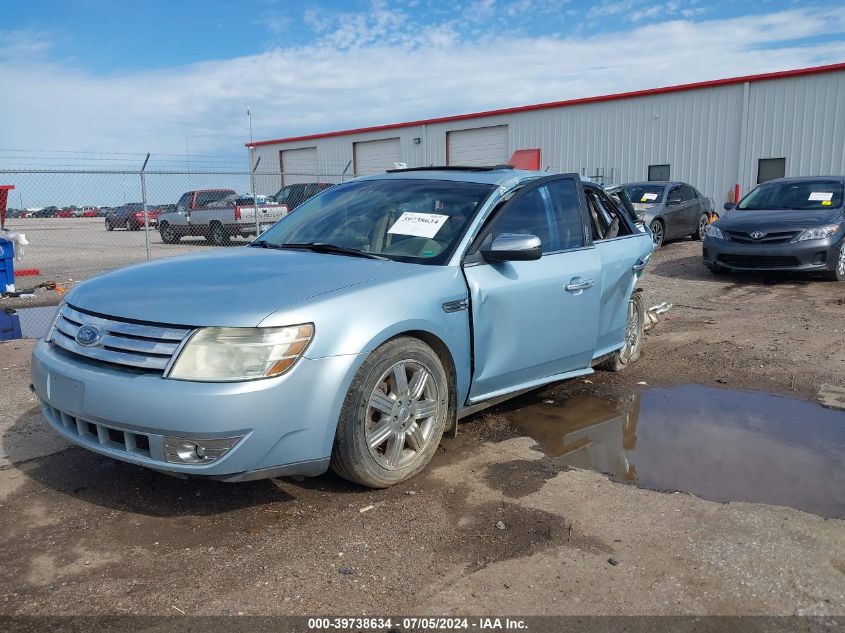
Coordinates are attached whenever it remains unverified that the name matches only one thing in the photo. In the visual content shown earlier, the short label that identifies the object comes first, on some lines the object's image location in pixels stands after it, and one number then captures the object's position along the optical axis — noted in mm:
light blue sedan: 3018
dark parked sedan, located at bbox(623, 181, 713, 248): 15742
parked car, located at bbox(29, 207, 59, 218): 27548
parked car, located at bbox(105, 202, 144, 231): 33281
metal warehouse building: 21516
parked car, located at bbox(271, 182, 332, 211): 19953
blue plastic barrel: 9922
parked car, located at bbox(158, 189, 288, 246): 18984
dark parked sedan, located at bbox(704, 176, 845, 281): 10094
